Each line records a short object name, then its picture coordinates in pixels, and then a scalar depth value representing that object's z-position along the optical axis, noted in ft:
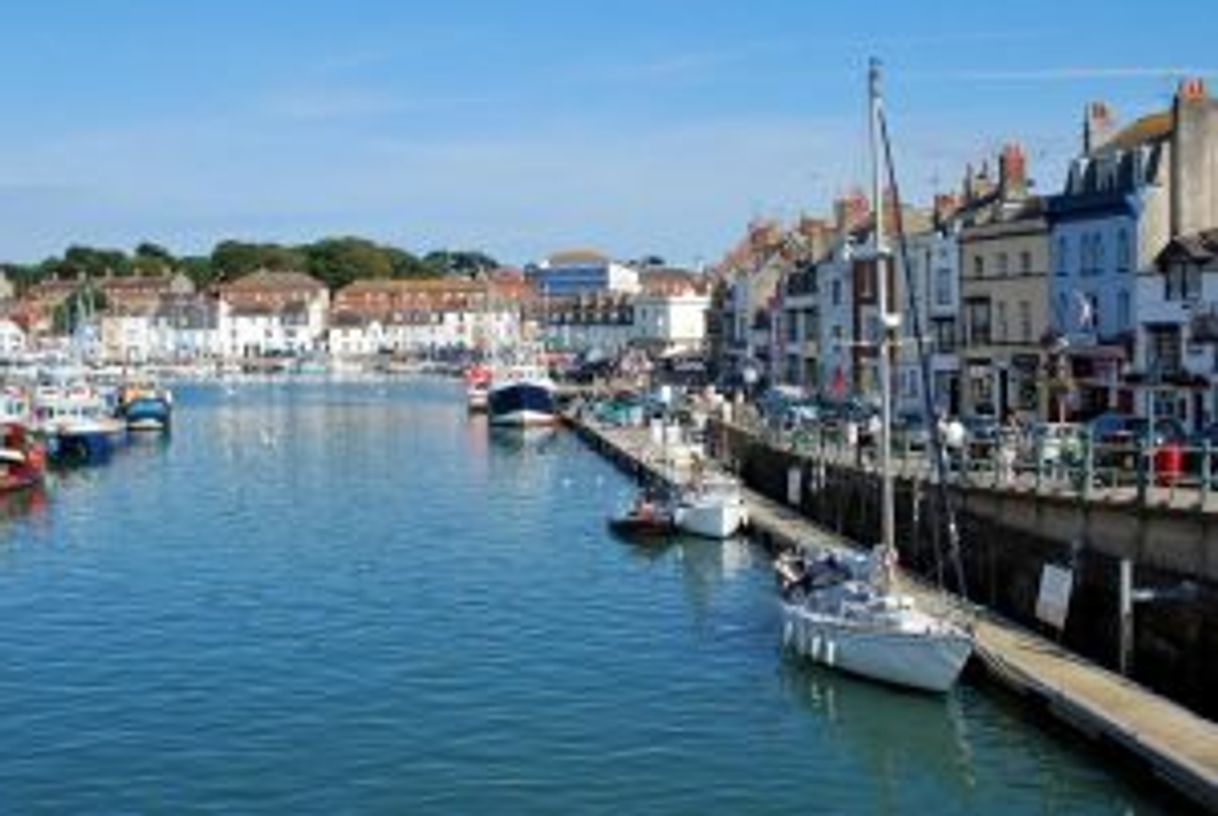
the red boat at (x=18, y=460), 229.66
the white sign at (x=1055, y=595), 107.04
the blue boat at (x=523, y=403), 367.25
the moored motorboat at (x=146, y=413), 362.94
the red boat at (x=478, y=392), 432.66
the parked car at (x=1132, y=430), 129.80
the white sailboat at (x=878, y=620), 103.76
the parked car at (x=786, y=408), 221.05
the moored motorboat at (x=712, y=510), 173.37
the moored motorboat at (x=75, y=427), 296.30
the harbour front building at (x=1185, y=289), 166.71
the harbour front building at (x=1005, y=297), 209.77
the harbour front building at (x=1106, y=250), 182.09
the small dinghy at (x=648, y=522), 179.73
